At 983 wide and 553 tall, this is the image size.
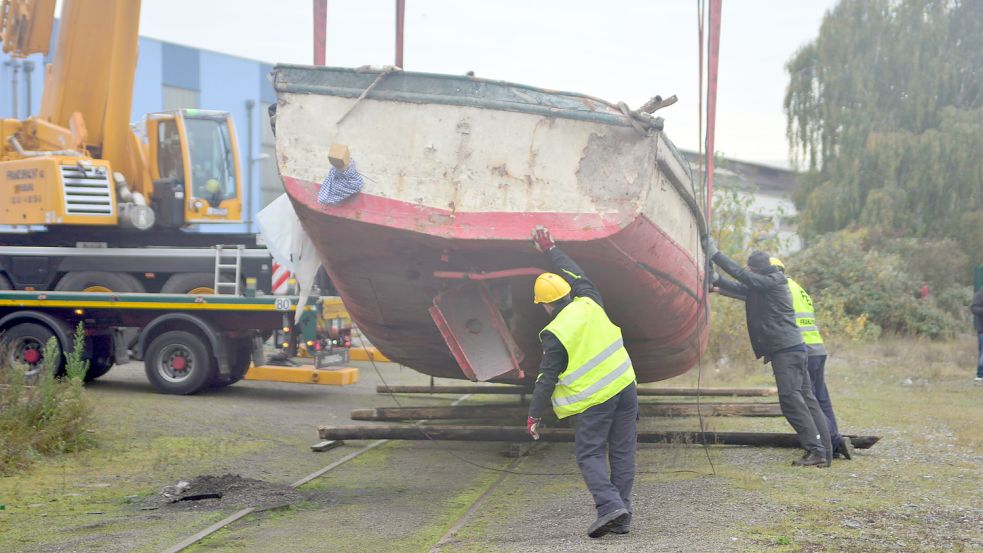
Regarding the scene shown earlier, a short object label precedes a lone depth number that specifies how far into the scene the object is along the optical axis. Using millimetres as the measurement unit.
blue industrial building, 32875
